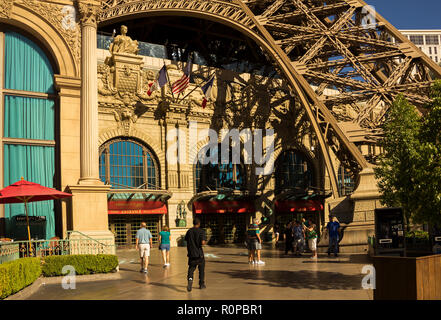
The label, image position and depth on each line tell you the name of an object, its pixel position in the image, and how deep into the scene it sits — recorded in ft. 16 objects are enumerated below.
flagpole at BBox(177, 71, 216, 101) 122.74
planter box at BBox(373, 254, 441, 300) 29.60
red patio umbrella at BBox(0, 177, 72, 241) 55.72
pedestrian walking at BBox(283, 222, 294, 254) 83.10
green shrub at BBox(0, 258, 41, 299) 37.73
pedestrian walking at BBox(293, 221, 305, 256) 79.36
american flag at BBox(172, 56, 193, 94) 113.39
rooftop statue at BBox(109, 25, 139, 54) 115.96
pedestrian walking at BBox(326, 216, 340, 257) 75.64
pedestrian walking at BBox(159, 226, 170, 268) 64.49
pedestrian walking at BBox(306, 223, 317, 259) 73.15
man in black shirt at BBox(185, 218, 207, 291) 42.93
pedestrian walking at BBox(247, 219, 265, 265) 64.95
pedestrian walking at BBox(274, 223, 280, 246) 137.90
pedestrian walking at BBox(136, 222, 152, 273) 59.26
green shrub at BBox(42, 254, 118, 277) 52.60
